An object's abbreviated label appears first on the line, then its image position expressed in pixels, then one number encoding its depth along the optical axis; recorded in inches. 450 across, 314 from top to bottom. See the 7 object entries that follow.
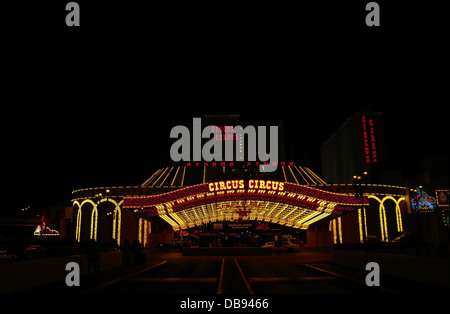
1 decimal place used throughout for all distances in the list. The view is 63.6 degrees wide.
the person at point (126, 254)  881.3
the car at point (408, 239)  1216.8
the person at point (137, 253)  999.6
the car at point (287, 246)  1694.8
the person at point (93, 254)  729.7
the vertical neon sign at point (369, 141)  2613.2
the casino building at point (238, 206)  1392.7
